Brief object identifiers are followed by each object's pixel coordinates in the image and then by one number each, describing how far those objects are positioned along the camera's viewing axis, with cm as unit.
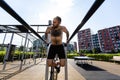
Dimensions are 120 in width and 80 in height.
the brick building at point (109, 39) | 3897
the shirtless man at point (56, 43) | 81
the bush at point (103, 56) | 639
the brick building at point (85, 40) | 4737
